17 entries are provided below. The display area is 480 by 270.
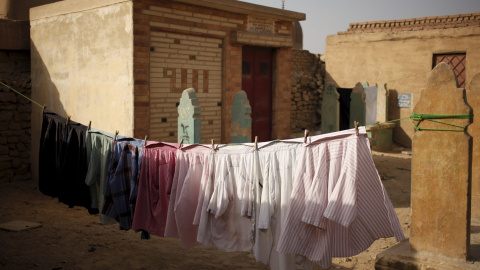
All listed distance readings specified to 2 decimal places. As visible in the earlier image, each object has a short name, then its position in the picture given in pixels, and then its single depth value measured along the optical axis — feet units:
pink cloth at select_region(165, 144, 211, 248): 14.29
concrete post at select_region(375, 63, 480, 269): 12.76
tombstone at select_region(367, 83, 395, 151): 46.32
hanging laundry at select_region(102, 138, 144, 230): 15.72
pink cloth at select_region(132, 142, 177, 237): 15.08
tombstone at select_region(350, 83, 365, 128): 37.62
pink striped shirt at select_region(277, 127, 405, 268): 11.93
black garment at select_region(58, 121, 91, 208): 17.97
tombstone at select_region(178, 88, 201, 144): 19.75
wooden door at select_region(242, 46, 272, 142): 30.35
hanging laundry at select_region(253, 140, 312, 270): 12.77
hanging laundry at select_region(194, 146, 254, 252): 13.53
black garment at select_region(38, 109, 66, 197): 19.67
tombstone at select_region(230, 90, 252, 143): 22.43
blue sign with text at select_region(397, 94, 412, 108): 47.91
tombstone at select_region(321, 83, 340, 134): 33.78
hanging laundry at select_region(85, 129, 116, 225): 16.90
